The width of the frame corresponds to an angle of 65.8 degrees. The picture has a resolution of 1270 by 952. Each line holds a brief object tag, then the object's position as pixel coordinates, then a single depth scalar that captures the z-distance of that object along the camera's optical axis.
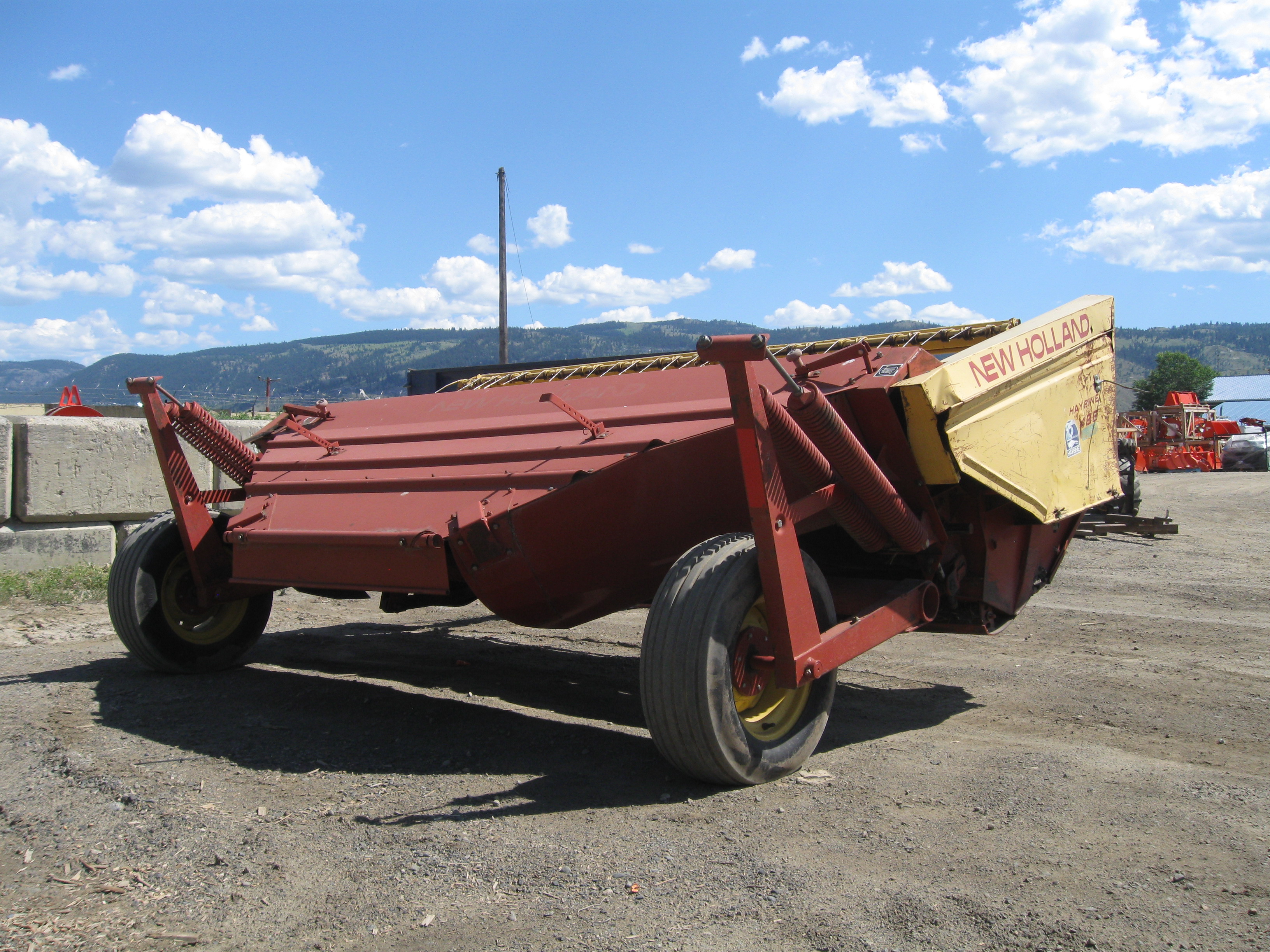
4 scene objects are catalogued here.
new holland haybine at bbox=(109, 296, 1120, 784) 3.31
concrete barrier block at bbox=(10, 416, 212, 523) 7.82
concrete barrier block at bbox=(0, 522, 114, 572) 7.82
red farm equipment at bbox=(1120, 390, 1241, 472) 25.47
